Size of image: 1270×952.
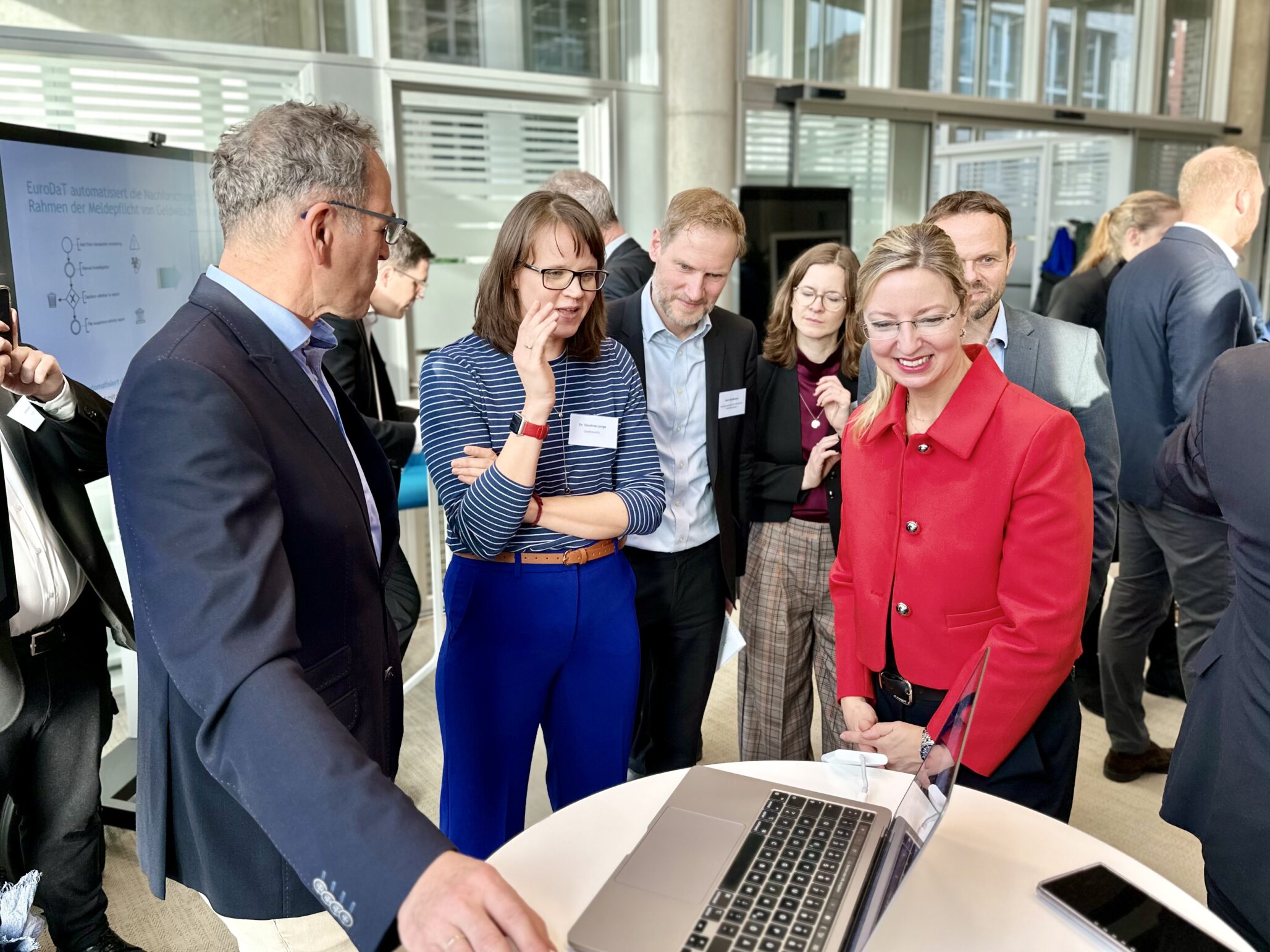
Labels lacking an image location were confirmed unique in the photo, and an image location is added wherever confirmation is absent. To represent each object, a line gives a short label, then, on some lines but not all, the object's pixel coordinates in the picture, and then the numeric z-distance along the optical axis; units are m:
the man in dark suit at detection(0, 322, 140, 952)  1.95
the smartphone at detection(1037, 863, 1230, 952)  1.04
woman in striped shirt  1.98
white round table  1.08
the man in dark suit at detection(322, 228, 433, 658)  3.04
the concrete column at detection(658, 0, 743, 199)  5.33
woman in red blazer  1.57
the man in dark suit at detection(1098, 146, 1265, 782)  2.93
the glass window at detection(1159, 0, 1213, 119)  8.26
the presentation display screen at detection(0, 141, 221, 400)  2.47
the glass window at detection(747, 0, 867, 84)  5.92
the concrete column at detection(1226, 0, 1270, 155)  8.48
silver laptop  1.02
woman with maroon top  2.63
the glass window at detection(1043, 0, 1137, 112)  7.53
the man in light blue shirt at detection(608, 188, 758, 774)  2.44
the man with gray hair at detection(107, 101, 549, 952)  0.85
